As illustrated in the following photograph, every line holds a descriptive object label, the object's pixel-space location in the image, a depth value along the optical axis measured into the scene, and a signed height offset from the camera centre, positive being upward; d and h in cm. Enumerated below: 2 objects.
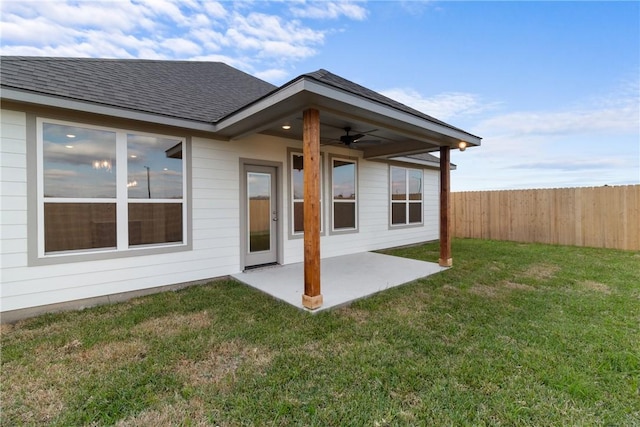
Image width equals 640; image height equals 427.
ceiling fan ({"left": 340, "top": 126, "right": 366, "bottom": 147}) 537 +147
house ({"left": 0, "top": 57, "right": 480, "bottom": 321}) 343 +69
